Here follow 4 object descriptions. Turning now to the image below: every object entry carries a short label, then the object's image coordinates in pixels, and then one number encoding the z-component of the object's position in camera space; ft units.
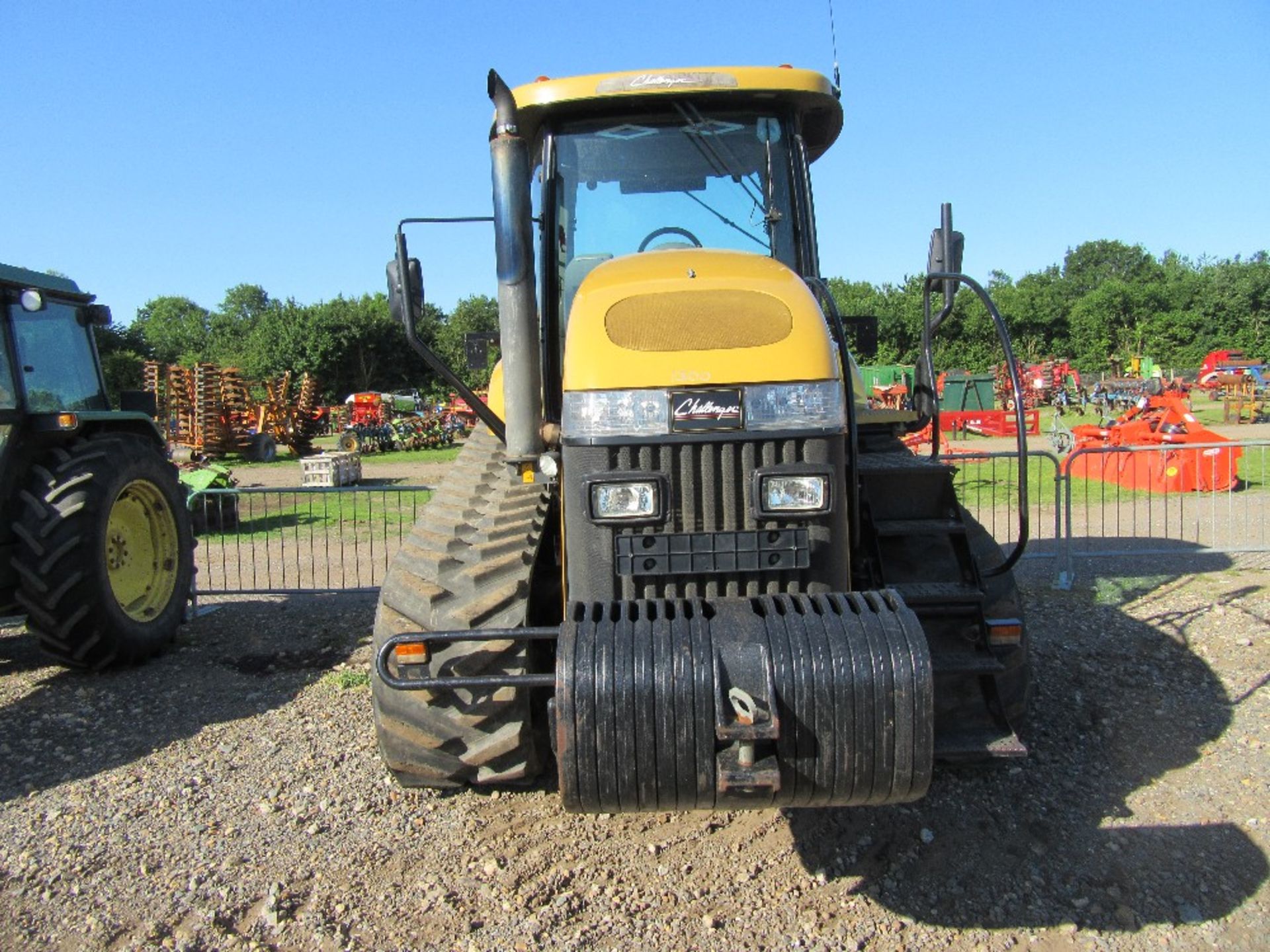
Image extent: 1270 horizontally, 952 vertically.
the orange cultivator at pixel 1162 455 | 39.37
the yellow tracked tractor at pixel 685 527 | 8.48
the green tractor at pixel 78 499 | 18.12
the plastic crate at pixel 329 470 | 53.67
